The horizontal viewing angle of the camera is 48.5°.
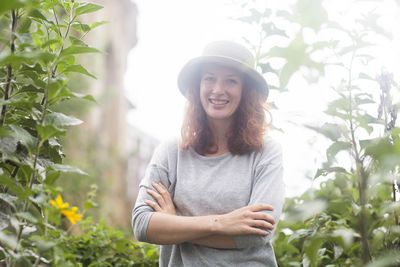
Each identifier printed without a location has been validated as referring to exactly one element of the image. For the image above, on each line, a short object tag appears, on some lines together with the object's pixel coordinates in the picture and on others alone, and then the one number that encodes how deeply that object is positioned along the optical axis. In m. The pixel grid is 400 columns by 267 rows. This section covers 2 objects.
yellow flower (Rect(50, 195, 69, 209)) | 1.51
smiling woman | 1.92
